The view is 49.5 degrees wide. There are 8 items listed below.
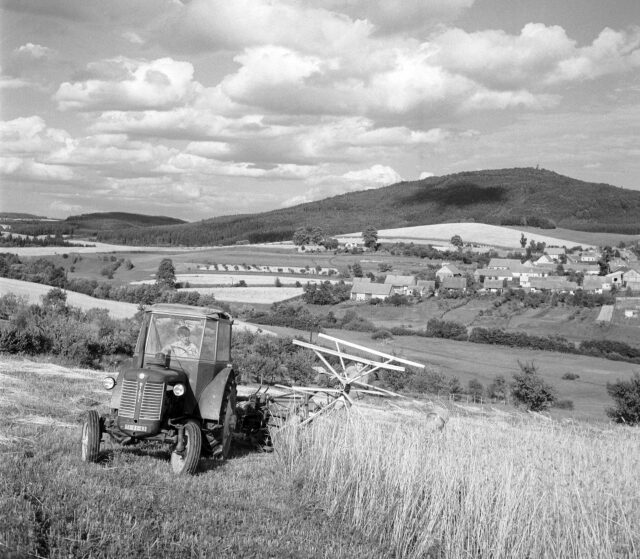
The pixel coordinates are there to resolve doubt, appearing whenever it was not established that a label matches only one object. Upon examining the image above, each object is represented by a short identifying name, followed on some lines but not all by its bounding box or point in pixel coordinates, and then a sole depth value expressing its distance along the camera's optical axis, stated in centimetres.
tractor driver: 1123
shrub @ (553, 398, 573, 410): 4269
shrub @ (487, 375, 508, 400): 4444
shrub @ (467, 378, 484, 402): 4321
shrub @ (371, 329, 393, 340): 6600
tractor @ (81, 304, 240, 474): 990
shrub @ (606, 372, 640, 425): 3866
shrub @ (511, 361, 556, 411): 4025
